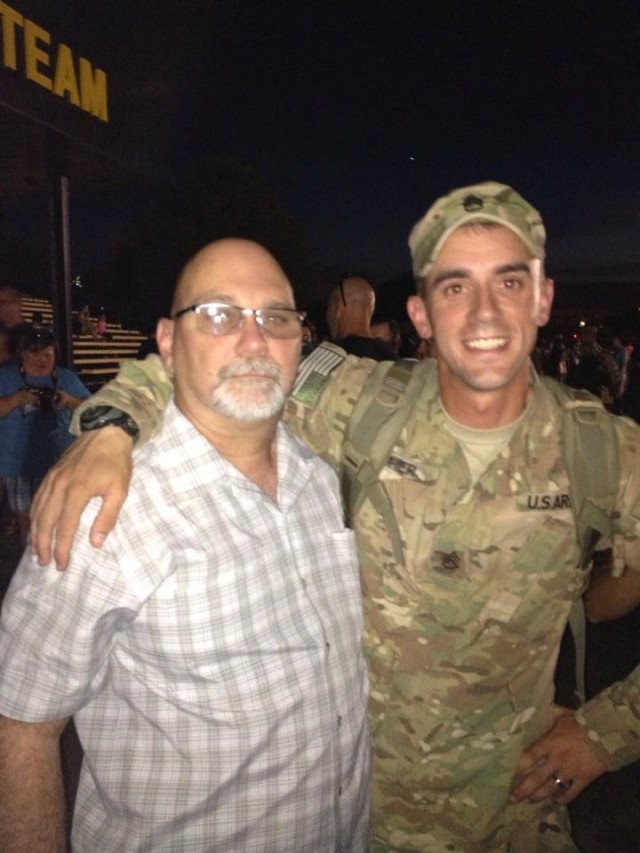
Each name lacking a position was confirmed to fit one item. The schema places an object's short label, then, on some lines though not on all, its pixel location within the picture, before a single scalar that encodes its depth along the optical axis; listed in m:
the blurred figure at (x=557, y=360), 17.12
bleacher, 16.02
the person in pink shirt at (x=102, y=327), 20.84
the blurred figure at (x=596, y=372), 10.58
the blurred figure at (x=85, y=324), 20.17
